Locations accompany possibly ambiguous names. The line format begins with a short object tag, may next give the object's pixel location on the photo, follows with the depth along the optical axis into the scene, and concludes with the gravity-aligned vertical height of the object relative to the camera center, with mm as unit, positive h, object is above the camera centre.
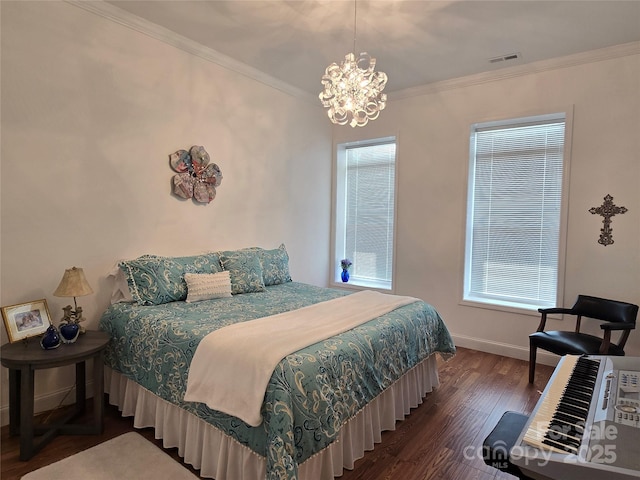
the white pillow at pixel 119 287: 2846 -550
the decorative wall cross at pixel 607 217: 3277 +146
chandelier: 2363 +924
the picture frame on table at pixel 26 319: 2262 -685
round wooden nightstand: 2059 -1039
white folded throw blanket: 1688 -679
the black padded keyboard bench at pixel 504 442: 1271 -831
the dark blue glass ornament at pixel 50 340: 2213 -768
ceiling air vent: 3428 +1684
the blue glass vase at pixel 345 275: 5059 -709
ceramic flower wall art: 3332 +449
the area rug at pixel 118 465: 1960 -1415
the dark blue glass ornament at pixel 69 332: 2316 -749
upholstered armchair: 2787 -837
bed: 1677 -879
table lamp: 2393 -485
